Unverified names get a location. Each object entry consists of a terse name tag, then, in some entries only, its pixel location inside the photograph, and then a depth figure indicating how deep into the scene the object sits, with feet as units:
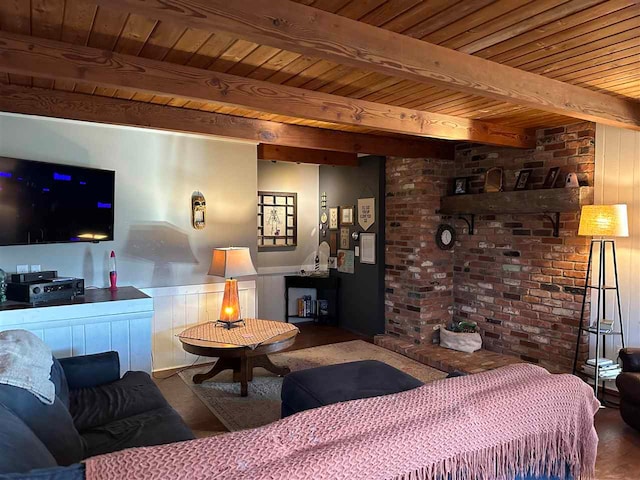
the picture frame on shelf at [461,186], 16.30
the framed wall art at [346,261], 19.49
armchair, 9.68
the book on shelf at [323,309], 20.59
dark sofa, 4.30
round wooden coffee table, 10.93
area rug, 10.73
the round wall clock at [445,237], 16.60
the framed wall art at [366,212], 18.22
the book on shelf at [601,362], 11.71
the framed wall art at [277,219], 20.15
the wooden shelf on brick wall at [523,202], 12.46
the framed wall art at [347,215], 19.44
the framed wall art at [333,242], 20.52
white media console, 9.40
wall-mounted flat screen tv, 10.00
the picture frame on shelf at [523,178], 14.20
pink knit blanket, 3.76
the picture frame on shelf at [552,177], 13.43
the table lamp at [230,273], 12.83
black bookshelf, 20.08
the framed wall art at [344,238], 19.79
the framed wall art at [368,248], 18.21
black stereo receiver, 9.66
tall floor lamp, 11.16
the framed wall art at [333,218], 20.45
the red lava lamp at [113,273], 12.51
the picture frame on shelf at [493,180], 15.12
